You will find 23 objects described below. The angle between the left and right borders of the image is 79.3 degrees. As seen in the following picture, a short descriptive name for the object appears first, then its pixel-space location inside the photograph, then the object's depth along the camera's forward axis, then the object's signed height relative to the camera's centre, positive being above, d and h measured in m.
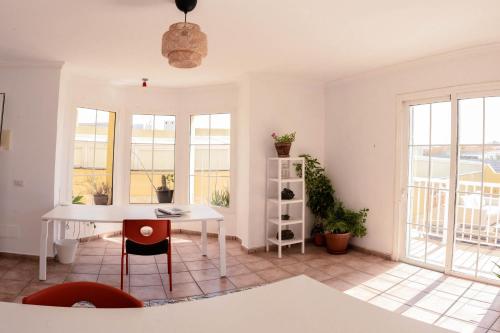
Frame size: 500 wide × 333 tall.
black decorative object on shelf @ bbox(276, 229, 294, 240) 4.66 -0.99
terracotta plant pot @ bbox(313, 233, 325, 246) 5.05 -1.13
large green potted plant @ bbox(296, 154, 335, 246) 4.90 -0.29
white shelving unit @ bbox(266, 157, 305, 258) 4.51 -0.46
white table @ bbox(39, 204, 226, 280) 3.40 -0.59
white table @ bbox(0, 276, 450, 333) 0.90 -0.47
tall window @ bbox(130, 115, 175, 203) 5.57 +0.21
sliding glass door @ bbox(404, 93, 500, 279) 3.54 -0.11
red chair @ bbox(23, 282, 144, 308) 1.16 -0.51
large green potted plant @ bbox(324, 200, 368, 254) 4.53 -0.84
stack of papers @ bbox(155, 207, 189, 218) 3.60 -0.55
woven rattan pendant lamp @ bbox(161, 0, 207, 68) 2.13 +0.88
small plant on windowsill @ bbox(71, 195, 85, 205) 4.93 -0.59
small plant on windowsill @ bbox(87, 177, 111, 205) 5.16 -0.45
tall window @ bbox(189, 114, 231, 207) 5.48 +0.17
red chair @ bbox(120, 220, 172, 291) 3.16 -0.74
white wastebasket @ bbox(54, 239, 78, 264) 3.97 -1.15
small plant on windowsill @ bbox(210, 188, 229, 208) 5.49 -0.54
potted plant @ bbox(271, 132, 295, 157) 4.53 +0.41
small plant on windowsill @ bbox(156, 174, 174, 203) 5.52 -0.42
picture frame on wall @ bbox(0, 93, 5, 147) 4.13 +0.77
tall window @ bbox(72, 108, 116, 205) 5.02 +0.13
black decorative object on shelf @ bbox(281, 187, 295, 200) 4.63 -0.35
